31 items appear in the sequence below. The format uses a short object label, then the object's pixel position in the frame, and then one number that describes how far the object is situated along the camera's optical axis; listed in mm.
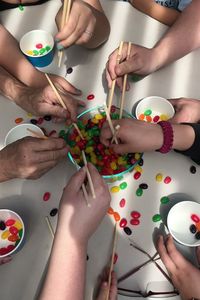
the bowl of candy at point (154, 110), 849
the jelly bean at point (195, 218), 723
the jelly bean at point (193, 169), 792
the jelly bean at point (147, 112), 866
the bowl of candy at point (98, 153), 759
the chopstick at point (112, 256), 650
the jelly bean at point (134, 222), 739
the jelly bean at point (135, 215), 745
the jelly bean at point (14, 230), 730
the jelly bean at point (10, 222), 740
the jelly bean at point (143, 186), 778
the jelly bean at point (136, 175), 794
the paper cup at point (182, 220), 707
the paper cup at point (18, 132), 855
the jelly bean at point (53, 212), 759
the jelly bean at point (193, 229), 711
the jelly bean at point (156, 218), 741
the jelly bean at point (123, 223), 738
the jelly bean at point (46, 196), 781
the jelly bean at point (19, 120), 900
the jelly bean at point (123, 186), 782
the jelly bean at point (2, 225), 733
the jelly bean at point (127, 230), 727
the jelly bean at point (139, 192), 772
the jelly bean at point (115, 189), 780
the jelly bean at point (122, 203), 764
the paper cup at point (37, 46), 966
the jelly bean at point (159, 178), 786
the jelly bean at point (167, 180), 785
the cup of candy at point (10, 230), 716
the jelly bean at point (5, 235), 730
